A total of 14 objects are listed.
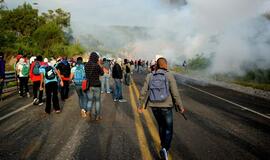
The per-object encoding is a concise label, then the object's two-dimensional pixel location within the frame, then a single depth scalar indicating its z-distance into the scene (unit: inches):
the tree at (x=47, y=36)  1241.7
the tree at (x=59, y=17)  1725.7
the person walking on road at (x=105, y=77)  358.6
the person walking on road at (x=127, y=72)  433.5
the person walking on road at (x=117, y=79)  307.6
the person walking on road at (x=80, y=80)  230.3
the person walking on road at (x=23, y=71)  322.3
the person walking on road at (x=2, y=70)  289.3
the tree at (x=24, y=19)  1383.5
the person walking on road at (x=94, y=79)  208.0
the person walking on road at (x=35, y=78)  276.6
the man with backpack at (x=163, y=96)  126.3
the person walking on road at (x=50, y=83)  231.5
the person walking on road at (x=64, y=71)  297.7
